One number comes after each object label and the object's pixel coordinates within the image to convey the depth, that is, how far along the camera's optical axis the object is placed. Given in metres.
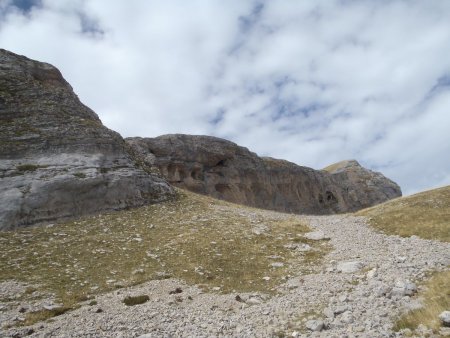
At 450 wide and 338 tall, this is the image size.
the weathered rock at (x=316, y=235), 29.05
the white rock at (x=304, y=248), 26.46
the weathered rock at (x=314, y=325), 13.63
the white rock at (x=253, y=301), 17.36
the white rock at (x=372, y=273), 18.63
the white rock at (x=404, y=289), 15.55
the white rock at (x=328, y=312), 14.63
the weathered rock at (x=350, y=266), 20.81
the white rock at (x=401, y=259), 20.79
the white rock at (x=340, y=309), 14.79
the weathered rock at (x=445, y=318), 12.24
